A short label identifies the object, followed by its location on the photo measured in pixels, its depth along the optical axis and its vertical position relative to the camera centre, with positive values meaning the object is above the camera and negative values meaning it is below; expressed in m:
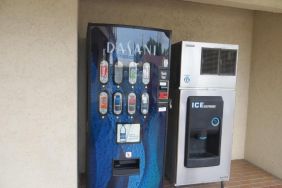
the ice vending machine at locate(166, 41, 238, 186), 2.02 -0.28
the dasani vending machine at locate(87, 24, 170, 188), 1.73 -0.21
